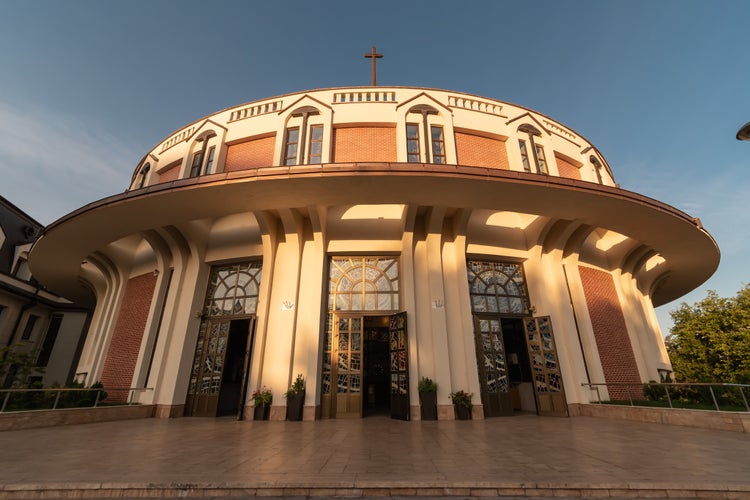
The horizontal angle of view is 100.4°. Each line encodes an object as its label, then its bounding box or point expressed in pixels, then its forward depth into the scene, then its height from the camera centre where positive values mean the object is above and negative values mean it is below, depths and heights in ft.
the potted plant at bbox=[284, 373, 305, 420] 28.04 -2.44
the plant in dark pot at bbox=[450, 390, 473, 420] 27.86 -2.78
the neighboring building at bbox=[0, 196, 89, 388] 57.66 +10.91
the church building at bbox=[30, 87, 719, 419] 28.43 +12.44
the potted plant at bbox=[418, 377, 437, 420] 27.78 -2.36
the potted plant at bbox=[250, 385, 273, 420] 28.71 -2.89
